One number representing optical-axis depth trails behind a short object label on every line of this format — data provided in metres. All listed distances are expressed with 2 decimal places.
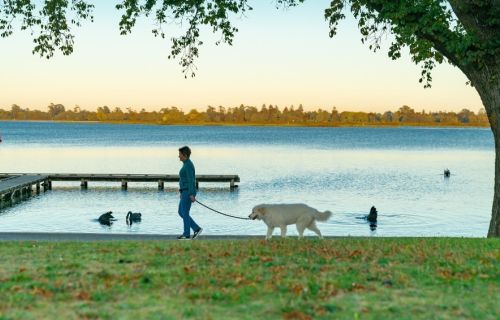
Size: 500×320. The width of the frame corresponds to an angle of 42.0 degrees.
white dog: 12.77
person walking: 15.22
